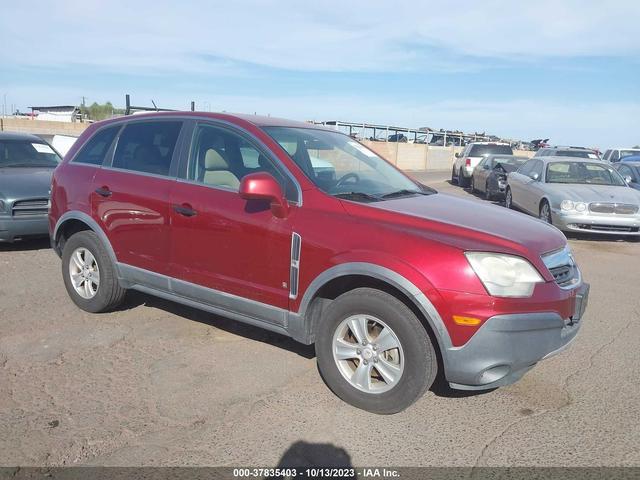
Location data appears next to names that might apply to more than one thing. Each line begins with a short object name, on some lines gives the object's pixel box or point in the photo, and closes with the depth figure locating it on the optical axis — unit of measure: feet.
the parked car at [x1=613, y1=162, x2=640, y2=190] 43.67
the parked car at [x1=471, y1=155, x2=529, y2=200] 52.95
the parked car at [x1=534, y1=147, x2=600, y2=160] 56.95
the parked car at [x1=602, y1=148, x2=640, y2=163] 73.82
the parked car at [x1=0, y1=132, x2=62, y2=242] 24.67
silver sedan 32.40
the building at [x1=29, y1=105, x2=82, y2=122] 134.34
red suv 10.71
